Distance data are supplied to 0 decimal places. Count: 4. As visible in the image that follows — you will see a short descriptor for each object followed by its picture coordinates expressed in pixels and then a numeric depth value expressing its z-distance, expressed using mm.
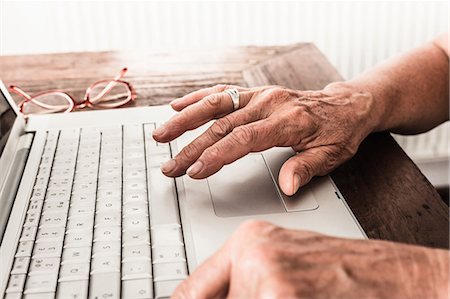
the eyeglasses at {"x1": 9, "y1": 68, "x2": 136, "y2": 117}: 1004
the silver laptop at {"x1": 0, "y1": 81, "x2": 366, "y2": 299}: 615
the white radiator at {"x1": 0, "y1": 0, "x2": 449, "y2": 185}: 1765
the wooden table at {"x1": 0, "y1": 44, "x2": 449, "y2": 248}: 719
